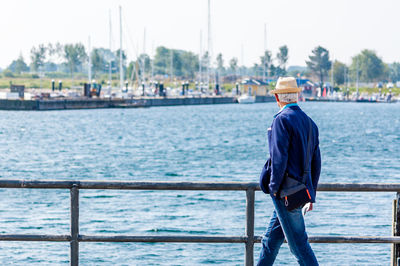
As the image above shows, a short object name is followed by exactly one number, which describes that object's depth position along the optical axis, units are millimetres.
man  10430
